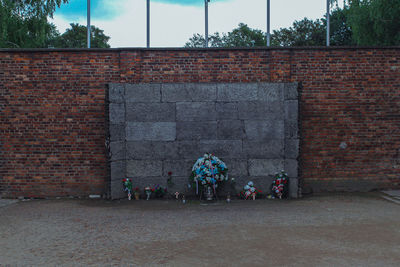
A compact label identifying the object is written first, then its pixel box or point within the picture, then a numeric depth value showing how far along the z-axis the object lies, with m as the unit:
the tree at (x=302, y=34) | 34.62
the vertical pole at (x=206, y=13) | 11.67
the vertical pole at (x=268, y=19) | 10.90
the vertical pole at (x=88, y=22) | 10.54
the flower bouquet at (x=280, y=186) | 8.64
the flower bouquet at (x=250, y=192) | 8.64
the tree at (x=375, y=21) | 15.48
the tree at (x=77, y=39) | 38.72
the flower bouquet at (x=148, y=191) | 8.72
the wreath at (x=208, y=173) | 8.38
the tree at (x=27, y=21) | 17.44
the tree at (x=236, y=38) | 42.97
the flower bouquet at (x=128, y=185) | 8.63
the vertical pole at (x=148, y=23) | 11.80
